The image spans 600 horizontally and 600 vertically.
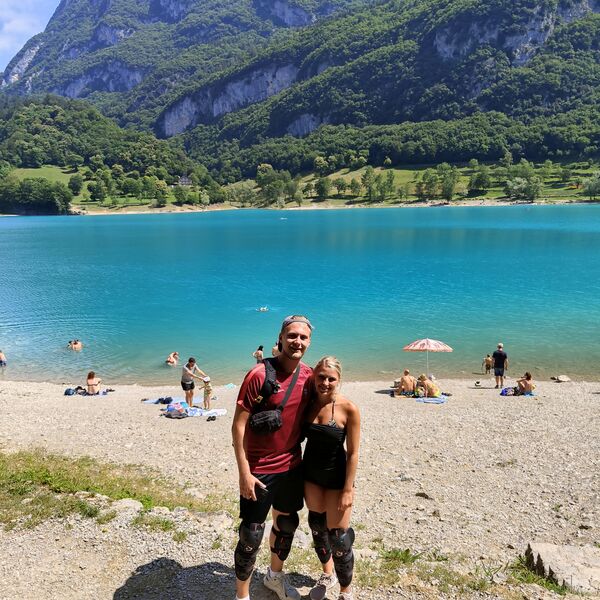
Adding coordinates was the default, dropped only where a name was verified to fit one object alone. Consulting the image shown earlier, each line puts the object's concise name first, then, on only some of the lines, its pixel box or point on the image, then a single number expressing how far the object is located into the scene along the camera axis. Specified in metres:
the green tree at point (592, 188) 164.12
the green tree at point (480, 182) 184.75
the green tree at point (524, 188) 170.50
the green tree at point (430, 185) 189.75
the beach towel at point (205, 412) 17.22
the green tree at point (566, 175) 184.50
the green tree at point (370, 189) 193.55
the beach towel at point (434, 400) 19.03
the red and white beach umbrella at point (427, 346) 22.80
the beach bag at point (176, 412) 17.19
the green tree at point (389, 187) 193.88
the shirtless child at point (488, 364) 23.61
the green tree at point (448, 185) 183.25
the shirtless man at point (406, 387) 20.17
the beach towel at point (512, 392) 19.81
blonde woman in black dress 5.33
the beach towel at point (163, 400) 19.33
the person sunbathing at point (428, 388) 19.69
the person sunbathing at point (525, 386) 19.84
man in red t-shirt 5.25
